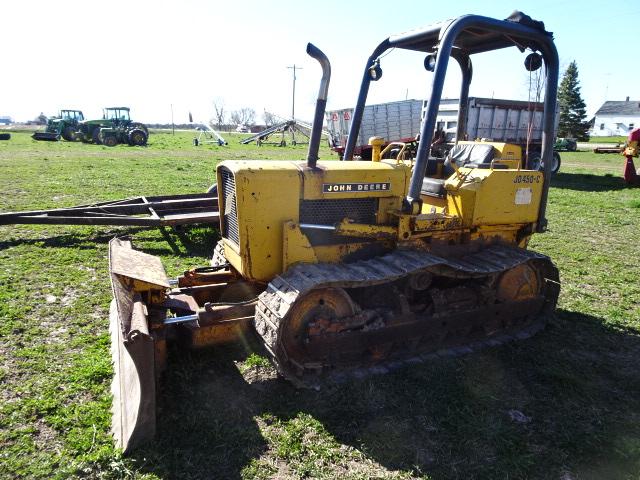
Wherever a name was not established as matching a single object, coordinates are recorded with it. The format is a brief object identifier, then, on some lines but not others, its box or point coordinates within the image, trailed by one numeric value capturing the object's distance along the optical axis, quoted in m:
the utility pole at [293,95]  59.04
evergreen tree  55.09
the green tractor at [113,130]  35.03
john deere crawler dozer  4.14
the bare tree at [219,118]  108.88
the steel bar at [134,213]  8.11
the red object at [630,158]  15.63
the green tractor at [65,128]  36.78
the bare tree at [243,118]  131.25
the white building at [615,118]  79.73
